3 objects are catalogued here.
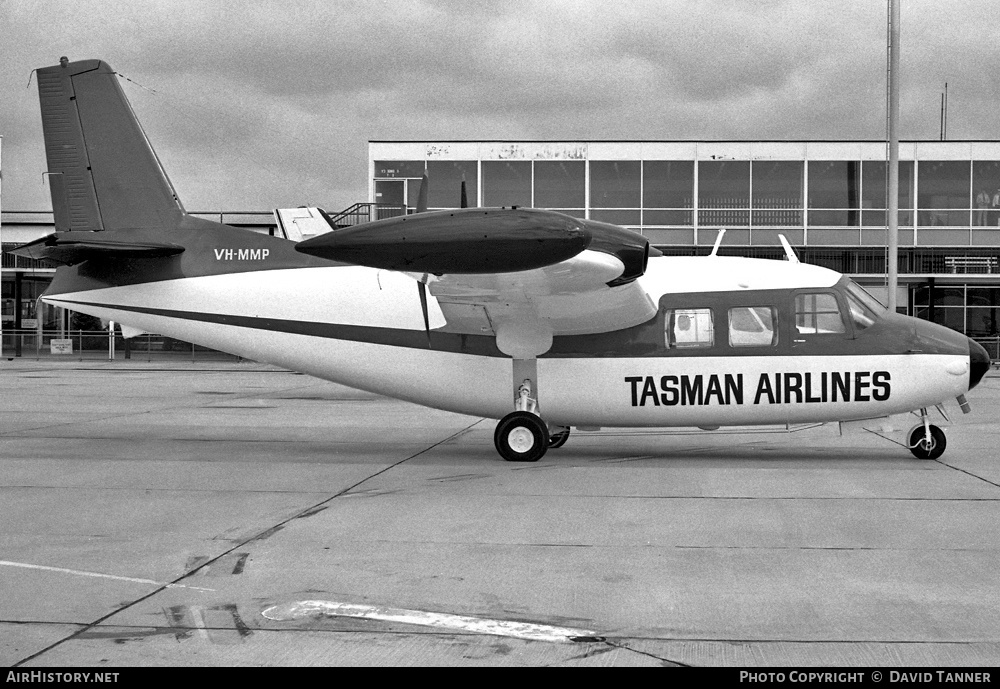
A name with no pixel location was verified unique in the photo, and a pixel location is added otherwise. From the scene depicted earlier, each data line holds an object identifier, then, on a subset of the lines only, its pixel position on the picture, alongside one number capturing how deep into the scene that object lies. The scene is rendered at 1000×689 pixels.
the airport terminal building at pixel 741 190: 33.22
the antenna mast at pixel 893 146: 18.64
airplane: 11.02
